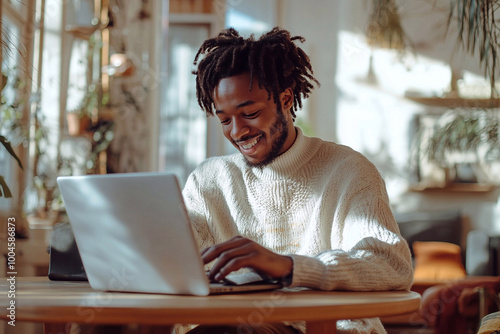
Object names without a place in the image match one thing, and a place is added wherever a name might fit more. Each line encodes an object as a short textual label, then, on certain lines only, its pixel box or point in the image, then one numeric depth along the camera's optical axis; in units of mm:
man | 1397
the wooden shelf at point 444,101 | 5195
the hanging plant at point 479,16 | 1854
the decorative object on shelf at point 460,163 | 5215
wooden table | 902
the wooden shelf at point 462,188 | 5273
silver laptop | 1001
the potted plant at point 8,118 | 2701
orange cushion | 4590
